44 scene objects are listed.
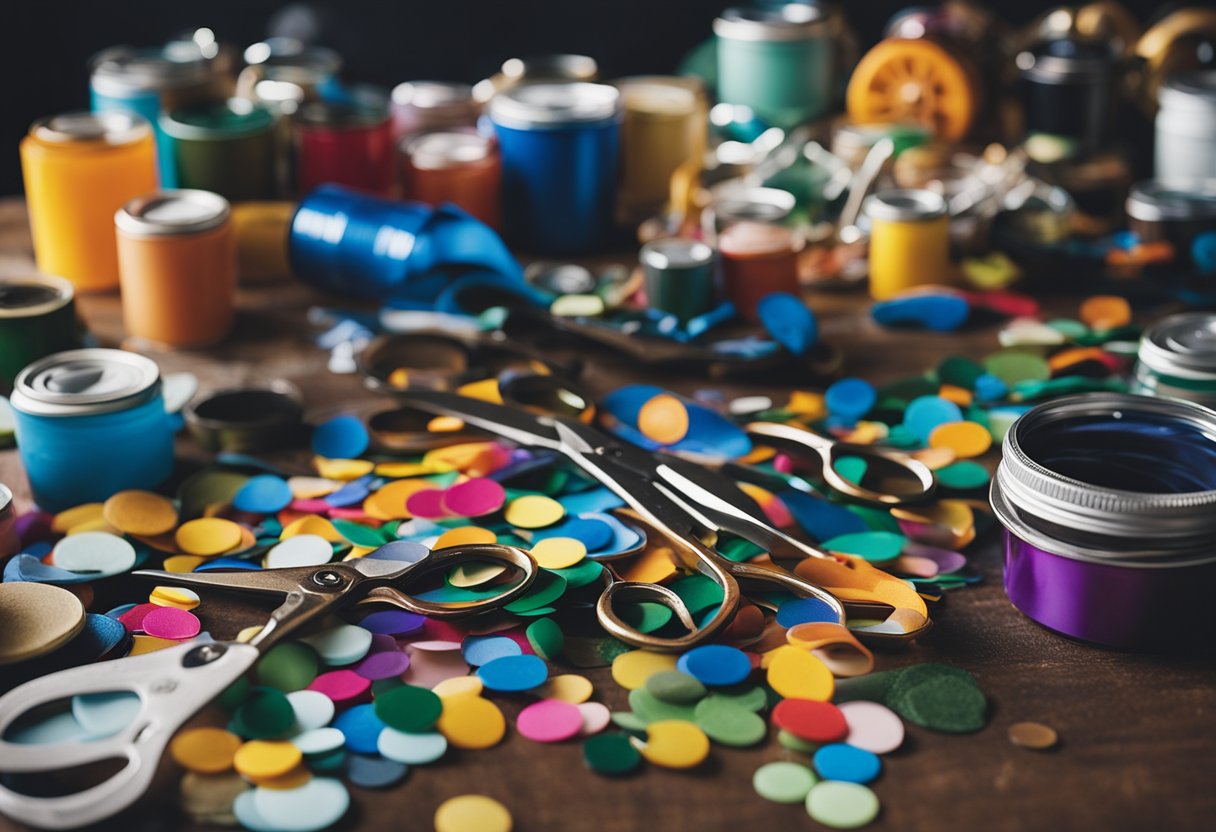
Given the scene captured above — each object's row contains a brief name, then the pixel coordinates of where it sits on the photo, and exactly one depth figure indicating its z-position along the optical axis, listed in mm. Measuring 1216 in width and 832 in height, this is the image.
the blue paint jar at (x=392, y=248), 796
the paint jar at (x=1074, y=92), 907
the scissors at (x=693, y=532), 500
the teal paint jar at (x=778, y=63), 970
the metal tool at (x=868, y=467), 585
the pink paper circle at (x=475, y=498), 584
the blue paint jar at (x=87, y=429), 593
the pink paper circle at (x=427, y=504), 587
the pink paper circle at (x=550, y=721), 453
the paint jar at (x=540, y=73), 958
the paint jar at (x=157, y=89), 885
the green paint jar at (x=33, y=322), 680
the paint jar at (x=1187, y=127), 864
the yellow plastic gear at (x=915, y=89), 948
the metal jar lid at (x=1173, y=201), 820
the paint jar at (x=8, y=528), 556
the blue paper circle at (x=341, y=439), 646
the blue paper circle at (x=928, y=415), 660
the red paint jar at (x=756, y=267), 776
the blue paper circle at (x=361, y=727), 449
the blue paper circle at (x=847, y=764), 433
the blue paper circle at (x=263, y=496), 598
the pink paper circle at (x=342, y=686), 472
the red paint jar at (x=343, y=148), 895
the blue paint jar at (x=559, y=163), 861
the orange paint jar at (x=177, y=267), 733
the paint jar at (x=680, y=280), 759
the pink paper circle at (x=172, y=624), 505
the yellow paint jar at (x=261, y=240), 844
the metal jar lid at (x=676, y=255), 760
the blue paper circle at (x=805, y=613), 508
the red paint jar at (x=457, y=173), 862
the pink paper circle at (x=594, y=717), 458
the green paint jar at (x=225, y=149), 854
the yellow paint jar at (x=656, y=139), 941
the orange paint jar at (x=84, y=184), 790
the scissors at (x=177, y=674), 407
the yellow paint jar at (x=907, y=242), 805
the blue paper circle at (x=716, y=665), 475
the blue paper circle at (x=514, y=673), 476
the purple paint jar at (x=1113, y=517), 473
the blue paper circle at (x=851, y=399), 677
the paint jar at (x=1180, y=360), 606
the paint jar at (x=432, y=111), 939
